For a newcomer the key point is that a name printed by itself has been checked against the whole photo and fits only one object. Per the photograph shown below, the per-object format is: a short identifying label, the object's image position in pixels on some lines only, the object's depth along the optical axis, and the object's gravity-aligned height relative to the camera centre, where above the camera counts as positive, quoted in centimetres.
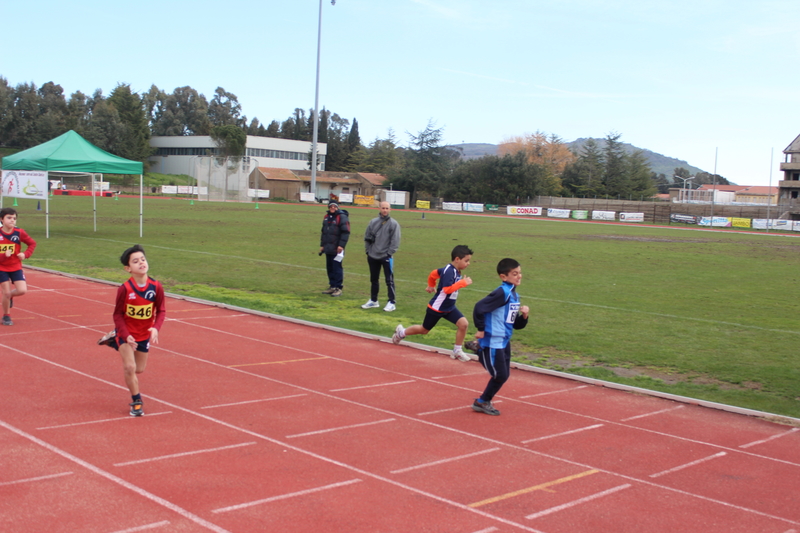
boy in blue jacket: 670 -100
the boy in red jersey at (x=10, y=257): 1006 -72
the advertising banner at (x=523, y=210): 7706 +149
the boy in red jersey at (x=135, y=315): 627 -96
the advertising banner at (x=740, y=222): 6312 +70
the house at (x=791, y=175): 9194 +761
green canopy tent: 2364 +177
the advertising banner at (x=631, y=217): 7006 +97
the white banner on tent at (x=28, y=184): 2386 +86
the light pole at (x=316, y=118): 6531 +964
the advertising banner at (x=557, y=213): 7531 +127
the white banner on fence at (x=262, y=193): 8561 +283
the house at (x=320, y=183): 9888 +516
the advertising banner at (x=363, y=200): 8575 +233
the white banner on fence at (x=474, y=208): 8250 +168
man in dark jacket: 1433 -50
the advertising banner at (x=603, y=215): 7078 +111
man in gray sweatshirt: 1296 -50
